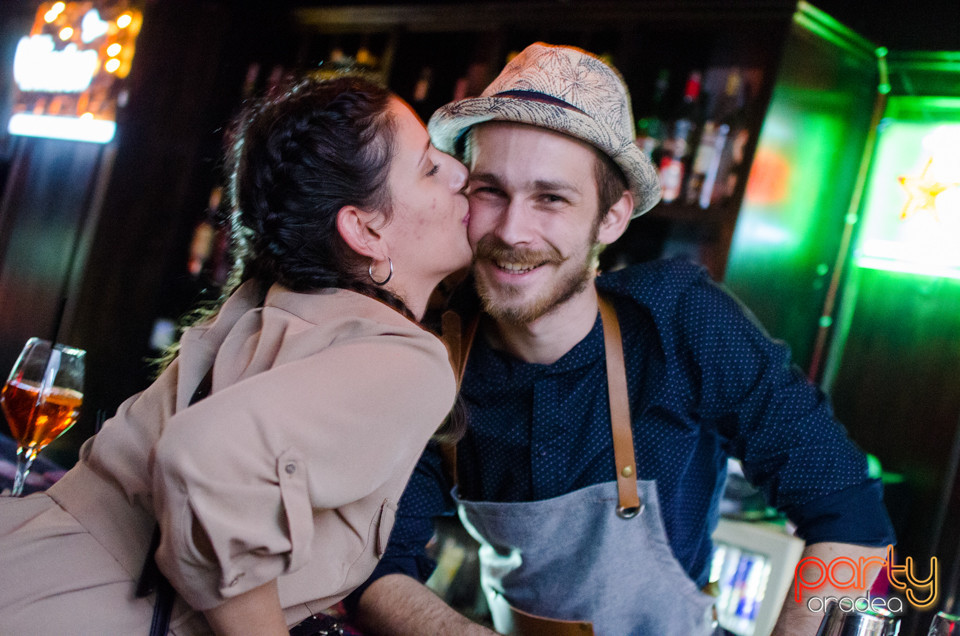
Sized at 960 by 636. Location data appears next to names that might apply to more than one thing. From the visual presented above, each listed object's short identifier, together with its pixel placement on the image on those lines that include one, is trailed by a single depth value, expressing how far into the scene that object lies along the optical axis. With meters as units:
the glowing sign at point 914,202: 2.92
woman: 0.82
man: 1.43
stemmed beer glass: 1.30
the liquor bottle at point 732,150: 2.76
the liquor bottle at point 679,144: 2.89
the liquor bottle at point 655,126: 2.97
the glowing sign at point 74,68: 3.91
